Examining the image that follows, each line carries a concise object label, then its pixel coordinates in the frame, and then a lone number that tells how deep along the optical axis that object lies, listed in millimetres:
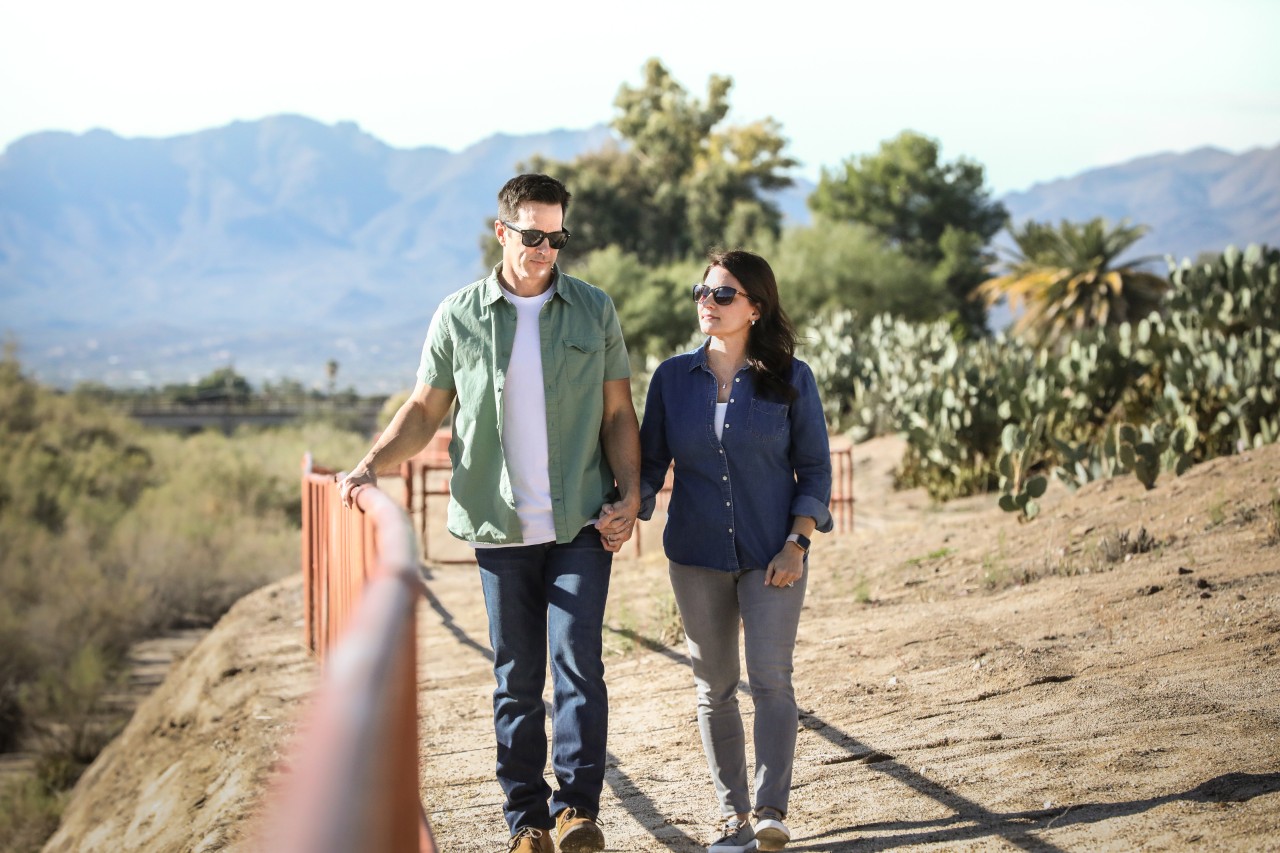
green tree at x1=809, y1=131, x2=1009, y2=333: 76438
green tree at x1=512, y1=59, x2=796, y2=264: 68188
